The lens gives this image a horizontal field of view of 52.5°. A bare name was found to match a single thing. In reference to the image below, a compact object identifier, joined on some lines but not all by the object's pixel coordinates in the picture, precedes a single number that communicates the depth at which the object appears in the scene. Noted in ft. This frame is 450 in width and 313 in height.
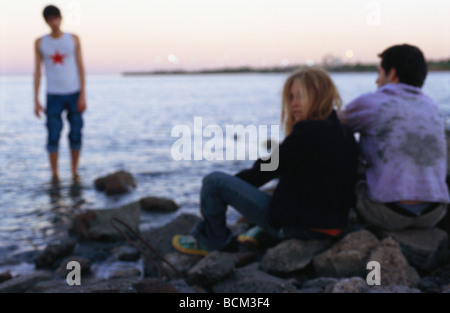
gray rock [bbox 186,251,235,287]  11.07
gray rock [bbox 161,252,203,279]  12.08
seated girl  10.59
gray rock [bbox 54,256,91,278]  12.46
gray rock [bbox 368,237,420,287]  10.53
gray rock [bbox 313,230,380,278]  11.21
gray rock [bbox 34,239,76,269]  13.39
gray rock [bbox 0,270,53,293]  10.68
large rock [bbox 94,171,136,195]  22.39
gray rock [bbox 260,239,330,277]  11.69
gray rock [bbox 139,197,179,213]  19.12
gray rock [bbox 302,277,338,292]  10.43
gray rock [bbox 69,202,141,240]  15.37
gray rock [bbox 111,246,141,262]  13.69
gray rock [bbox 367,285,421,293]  8.84
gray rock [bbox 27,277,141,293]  9.19
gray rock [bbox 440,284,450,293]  9.50
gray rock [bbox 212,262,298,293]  10.48
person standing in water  22.26
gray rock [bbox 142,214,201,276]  12.70
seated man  11.10
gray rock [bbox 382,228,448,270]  11.63
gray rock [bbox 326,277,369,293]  9.13
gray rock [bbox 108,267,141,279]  12.26
